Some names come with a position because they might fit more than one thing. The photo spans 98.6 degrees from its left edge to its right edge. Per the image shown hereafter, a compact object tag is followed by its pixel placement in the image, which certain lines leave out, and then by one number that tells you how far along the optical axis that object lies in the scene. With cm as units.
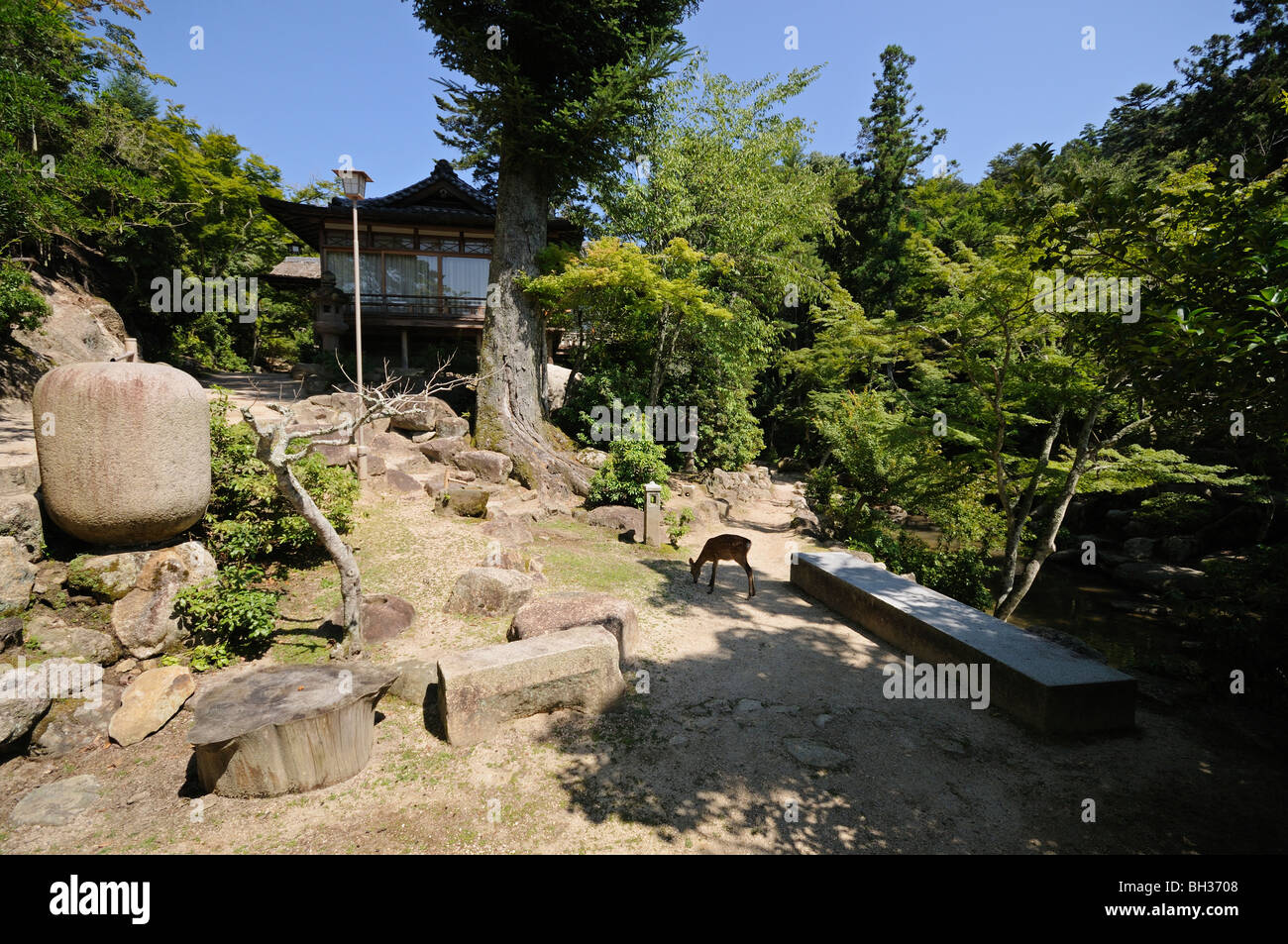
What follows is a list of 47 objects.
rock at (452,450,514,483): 1302
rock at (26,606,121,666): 518
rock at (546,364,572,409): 1777
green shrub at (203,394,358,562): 685
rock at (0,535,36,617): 523
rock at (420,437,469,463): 1339
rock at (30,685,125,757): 467
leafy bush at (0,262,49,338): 1152
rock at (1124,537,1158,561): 1555
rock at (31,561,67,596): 562
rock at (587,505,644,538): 1168
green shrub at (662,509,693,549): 1170
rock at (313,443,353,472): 1089
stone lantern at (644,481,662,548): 1130
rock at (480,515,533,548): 991
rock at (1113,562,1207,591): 1290
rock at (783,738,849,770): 481
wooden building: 1784
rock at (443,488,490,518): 1071
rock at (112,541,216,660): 555
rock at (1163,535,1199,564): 1505
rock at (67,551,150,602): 572
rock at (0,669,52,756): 445
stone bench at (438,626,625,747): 497
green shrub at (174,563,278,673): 573
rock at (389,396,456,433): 1393
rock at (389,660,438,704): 561
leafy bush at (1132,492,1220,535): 1384
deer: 875
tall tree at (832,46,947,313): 2542
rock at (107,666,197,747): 489
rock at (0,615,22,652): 500
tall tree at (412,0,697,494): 1232
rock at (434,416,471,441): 1447
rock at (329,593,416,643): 657
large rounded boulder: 561
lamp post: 1102
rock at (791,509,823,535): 1434
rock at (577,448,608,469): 1433
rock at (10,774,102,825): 402
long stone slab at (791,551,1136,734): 514
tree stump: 406
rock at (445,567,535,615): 736
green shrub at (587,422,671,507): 1242
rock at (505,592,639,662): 624
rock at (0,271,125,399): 1277
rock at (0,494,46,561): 556
